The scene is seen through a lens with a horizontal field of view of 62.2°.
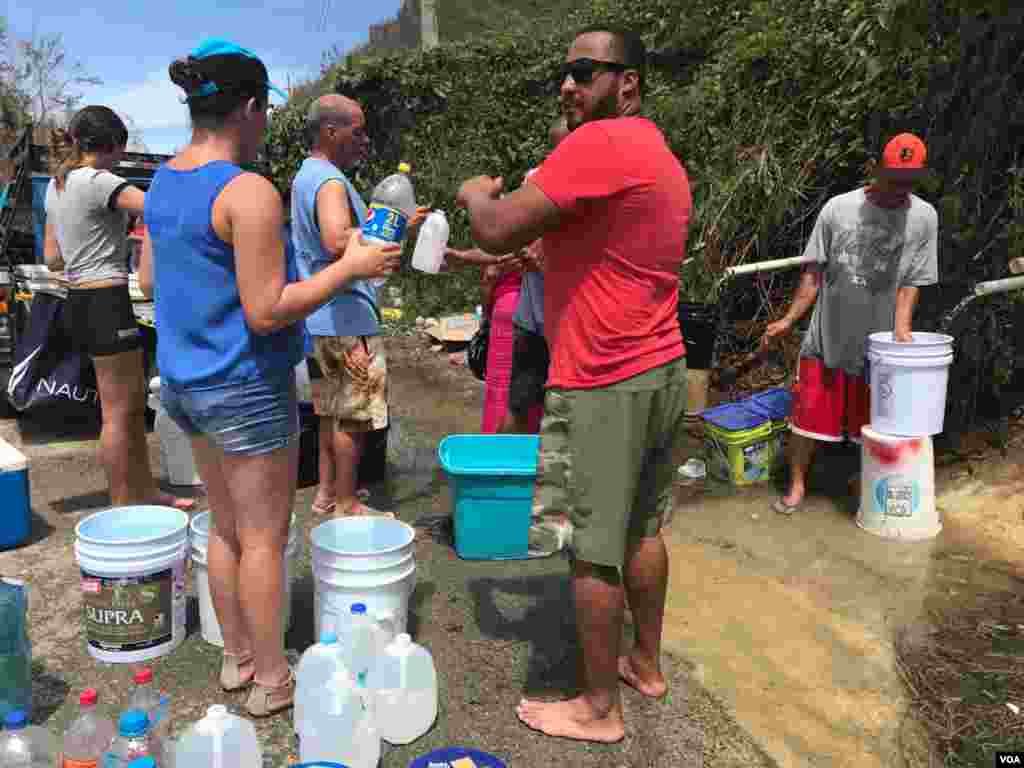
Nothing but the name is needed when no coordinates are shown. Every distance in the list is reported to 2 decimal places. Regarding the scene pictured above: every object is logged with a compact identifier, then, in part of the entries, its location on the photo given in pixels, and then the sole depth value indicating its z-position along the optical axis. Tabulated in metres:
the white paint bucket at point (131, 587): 3.04
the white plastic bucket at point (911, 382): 4.44
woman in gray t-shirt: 4.01
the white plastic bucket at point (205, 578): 3.30
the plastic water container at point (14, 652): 2.75
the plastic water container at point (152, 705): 2.50
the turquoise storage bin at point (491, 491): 3.97
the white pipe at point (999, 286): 4.29
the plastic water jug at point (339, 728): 2.54
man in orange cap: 4.64
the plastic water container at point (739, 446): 5.26
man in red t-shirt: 2.41
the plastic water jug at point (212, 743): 2.31
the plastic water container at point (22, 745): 2.31
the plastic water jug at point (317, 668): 2.62
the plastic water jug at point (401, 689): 2.78
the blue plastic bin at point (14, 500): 4.16
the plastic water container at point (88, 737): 2.43
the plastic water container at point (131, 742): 2.24
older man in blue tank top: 3.88
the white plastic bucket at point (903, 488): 4.53
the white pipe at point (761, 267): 5.71
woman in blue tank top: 2.43
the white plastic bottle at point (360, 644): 2.83
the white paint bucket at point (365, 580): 3.00
